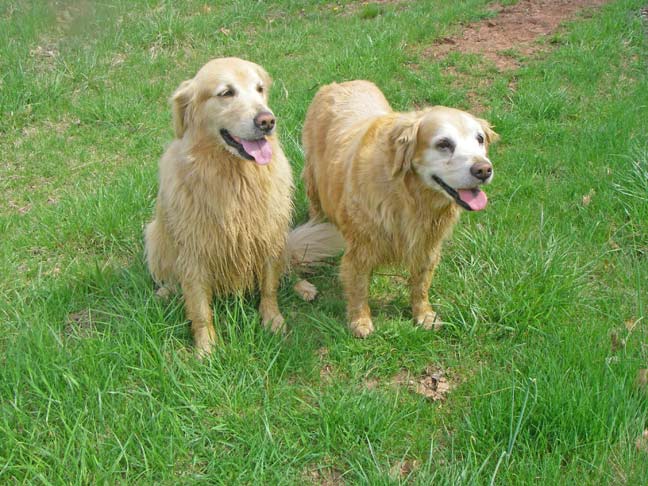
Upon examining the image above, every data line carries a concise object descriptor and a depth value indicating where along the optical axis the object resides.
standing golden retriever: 2.59
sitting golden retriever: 2.76
